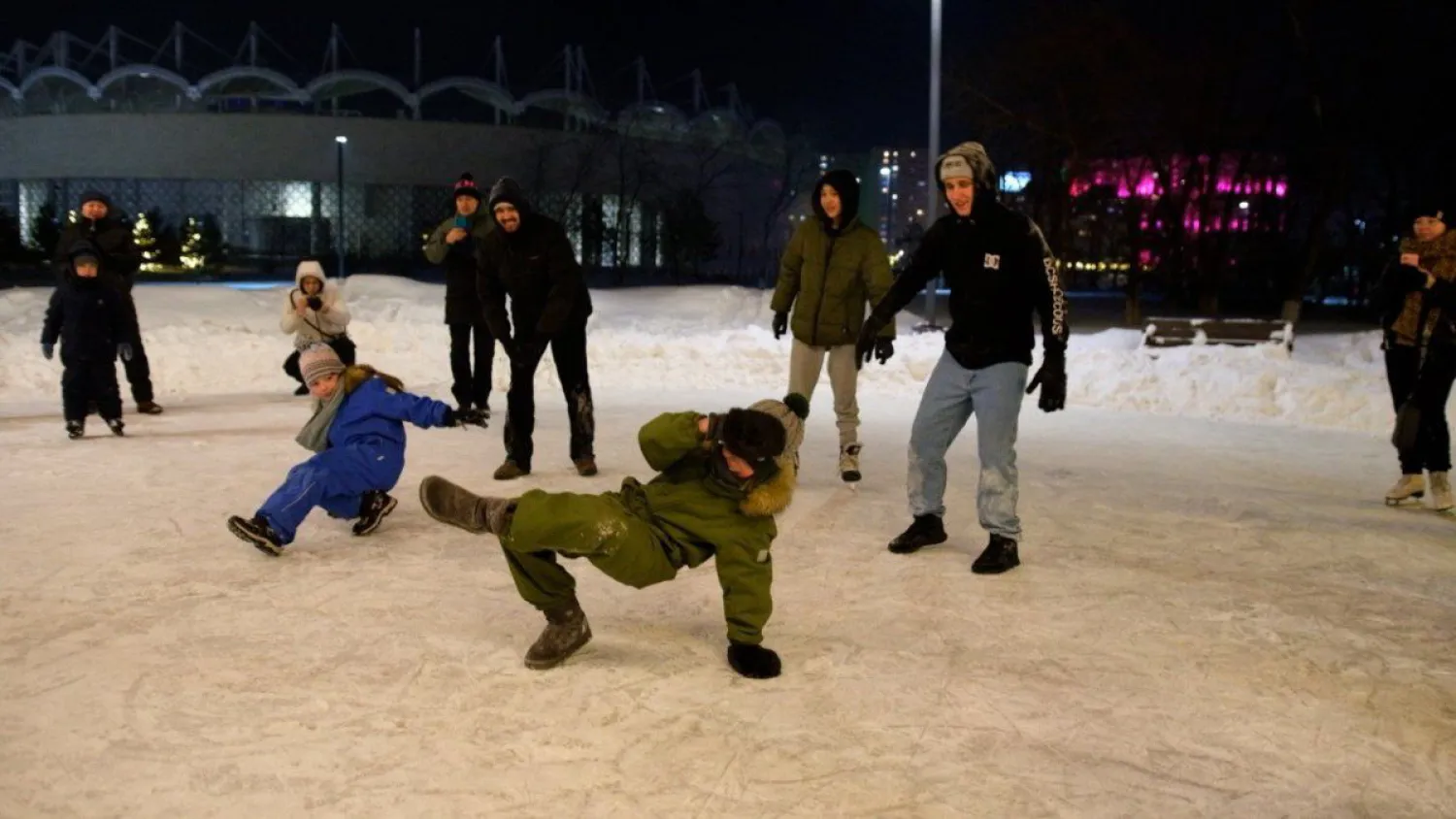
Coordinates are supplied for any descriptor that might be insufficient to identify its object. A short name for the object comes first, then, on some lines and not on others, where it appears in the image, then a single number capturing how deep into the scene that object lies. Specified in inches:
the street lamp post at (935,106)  697.6
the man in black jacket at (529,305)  280.1
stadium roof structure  1952.5
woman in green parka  288.7
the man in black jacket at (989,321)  209.9
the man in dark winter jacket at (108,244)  366.6
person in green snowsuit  153.1
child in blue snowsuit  227.1
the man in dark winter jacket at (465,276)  363.9
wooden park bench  547.8
